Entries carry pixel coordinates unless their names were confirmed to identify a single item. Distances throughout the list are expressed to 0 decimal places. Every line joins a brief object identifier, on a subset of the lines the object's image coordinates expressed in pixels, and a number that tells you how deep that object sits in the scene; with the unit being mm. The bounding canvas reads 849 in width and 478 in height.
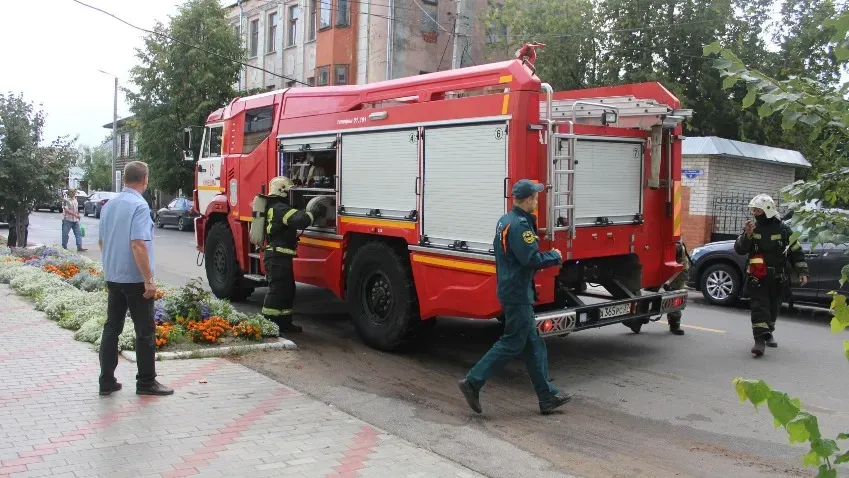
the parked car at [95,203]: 40406
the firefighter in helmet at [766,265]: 8047
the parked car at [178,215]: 30430
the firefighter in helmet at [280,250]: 8516
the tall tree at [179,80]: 31734
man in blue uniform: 5699
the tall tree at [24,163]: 15805
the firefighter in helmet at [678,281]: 8312
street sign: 18159
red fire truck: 6641
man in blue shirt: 5711
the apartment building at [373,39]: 28656
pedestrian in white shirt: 18828
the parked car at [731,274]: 10641
